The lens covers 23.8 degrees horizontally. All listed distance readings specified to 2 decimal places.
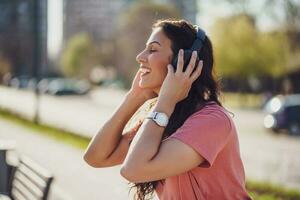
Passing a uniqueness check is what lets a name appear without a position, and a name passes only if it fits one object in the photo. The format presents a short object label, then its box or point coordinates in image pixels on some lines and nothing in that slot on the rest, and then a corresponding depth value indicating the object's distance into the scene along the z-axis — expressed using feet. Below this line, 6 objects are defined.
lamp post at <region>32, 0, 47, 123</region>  91.71
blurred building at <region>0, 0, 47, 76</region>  279.08
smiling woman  8.40
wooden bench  15.57
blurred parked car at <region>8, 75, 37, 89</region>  233.14
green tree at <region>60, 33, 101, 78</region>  299.38
